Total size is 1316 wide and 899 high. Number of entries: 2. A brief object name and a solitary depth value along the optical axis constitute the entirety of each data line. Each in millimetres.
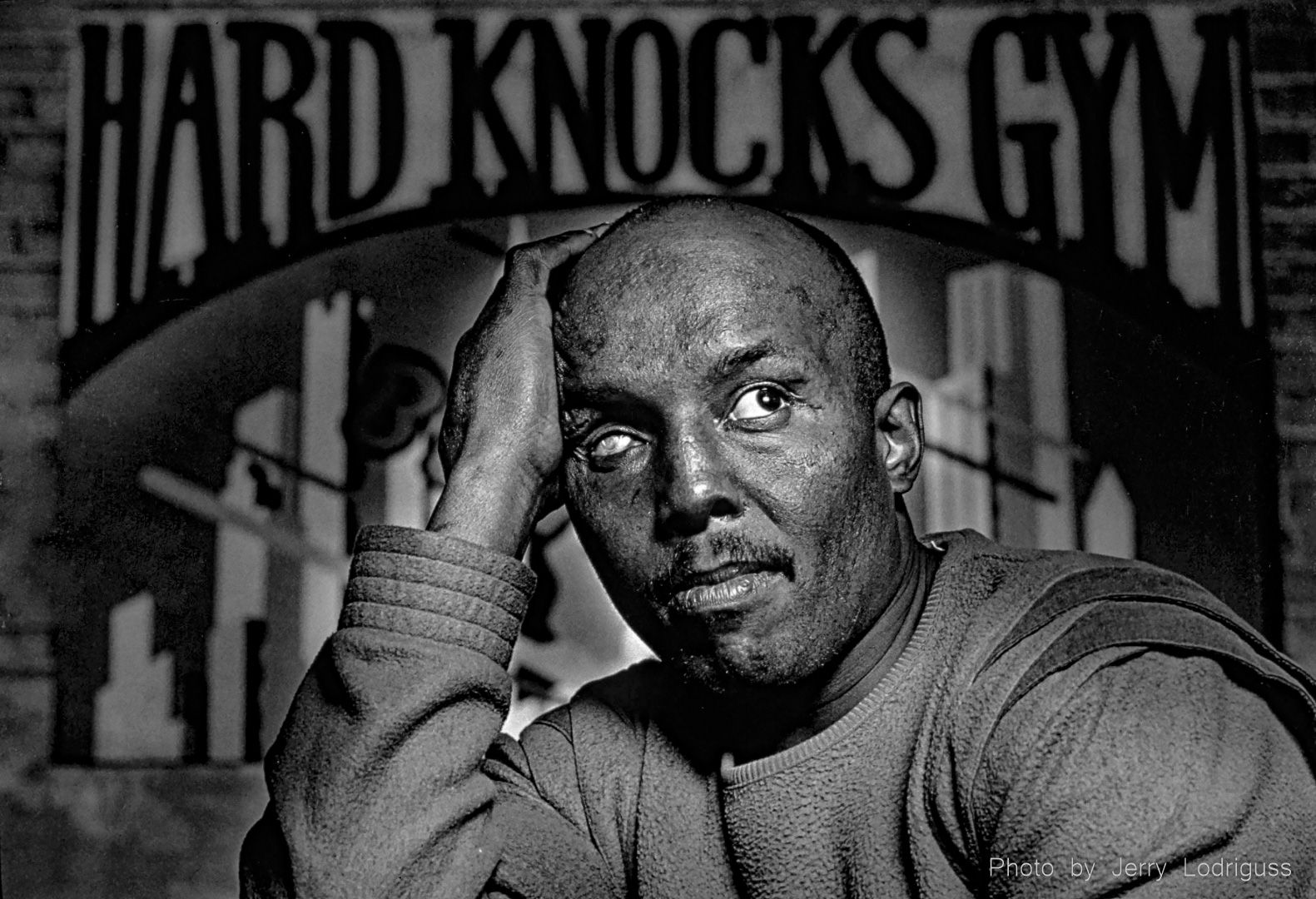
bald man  1121
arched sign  2824
